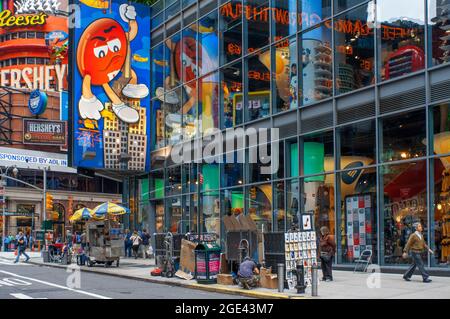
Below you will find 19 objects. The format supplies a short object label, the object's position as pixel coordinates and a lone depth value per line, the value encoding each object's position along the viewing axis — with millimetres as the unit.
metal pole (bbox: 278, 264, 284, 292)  16781
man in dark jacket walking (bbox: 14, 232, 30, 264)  35375
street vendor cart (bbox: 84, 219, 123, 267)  29172
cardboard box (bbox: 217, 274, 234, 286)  19500
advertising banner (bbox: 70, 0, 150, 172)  35562
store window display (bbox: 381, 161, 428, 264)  20266
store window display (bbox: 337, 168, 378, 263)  22047
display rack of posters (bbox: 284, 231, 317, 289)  17750
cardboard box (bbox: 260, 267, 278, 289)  17781
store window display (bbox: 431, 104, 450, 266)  19453
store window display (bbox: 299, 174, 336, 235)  23906
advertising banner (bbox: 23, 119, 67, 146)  76562
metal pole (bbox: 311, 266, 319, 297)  15834
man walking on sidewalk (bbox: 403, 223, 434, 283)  17641
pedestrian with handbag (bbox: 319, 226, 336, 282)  19297
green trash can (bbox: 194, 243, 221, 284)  20172
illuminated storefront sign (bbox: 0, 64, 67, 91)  87688
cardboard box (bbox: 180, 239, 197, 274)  21641
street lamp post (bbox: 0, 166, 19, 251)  57931
